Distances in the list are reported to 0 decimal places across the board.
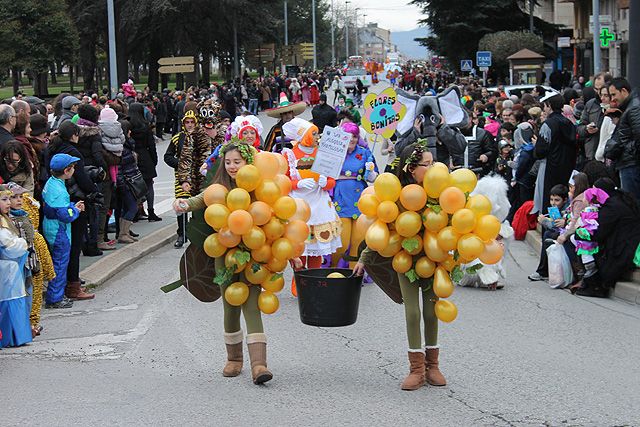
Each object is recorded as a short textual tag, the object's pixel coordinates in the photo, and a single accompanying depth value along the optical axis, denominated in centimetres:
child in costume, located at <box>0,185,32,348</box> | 835
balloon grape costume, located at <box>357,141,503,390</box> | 666
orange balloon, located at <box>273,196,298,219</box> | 702
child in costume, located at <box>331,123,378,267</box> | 1078
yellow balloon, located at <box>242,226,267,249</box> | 691
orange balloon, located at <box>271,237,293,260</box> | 704
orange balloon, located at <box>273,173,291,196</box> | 716
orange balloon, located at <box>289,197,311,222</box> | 730
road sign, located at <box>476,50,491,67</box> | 4266
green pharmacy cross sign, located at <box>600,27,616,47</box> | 2809
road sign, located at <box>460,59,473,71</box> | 5108
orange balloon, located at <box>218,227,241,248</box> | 693
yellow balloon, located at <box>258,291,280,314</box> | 711
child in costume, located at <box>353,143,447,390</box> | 690
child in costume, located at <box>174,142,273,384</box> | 705
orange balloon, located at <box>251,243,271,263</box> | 702
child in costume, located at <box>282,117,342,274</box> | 1025
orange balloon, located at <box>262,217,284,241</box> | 701
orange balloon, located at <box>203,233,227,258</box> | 699
